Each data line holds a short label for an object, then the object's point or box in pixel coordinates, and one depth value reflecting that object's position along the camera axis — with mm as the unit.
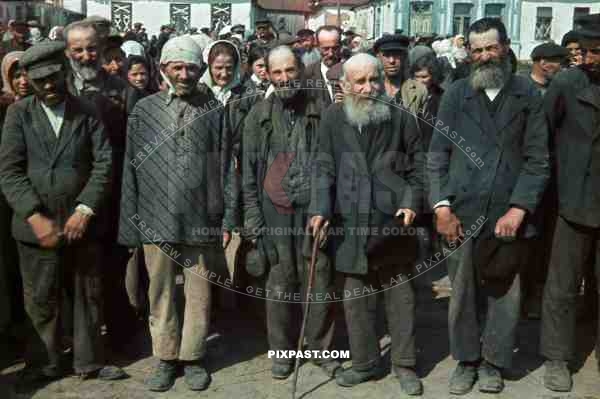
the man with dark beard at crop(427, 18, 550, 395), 4180
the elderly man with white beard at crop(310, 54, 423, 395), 4309
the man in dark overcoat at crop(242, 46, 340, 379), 4500
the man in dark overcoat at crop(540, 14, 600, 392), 4309
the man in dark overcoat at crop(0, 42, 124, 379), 4188
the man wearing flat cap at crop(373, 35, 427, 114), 5867
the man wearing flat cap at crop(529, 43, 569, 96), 6512
